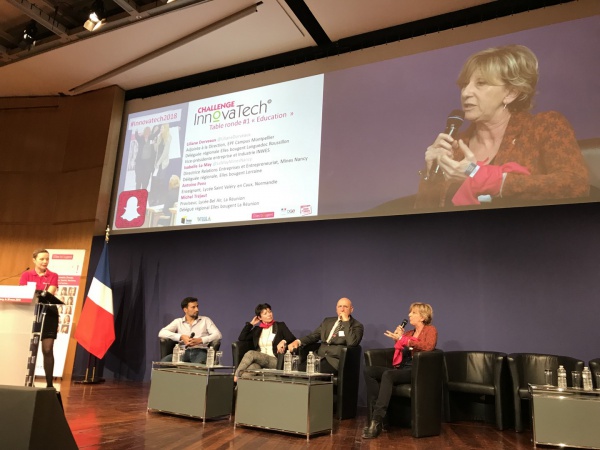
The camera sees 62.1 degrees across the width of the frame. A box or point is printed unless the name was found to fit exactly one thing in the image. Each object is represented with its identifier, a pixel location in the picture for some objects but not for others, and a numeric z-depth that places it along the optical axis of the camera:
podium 2.98
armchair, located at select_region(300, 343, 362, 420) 4.08
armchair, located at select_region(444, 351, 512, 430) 3.97
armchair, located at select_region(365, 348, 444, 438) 3.52
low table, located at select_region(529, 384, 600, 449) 3.07
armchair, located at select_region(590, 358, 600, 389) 3.46
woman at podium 4.12
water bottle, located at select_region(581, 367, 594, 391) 3.17
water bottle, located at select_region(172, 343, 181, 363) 4.19
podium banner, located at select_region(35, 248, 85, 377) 6.19
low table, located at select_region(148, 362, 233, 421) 3.71
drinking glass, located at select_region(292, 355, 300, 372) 3.82
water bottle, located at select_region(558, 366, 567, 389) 3.22
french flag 5.98
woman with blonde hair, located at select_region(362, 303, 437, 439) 3.53
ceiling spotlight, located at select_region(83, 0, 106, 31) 5.46
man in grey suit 4.28
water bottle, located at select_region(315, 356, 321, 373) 3.73
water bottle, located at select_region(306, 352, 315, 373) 3.50
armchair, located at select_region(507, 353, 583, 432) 3.73
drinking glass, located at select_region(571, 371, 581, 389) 3.28
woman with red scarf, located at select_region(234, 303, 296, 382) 4.41
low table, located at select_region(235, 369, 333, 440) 3.31
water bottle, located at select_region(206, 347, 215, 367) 3.90
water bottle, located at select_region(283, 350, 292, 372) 3.62
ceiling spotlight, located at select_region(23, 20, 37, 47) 6.13
